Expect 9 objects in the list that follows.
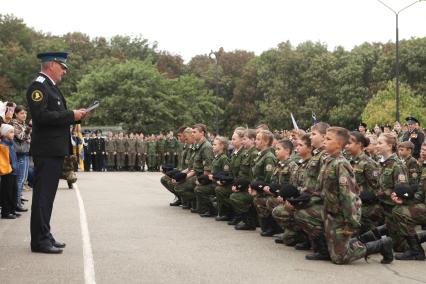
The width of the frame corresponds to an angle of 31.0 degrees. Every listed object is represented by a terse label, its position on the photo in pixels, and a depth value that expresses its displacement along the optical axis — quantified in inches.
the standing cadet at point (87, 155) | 1508.4
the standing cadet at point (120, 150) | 1537.9
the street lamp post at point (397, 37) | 1578.5
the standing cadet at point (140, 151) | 1551.4
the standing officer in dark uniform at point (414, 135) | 729.6
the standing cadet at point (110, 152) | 1534.2
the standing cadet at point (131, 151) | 1546.5
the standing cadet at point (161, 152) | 1558.8
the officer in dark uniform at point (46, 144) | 388.8
